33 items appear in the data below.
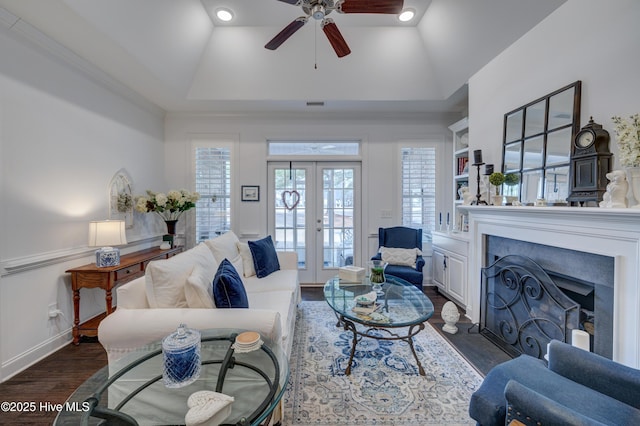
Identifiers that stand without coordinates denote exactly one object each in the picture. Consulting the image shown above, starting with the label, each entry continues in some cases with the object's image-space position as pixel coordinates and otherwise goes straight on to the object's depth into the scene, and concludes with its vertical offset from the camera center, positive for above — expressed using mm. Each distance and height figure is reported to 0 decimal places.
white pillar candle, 1687 -854
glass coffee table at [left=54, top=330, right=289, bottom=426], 1008 -793
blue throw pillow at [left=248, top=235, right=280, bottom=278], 3051 -608
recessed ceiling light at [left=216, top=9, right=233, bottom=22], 3057 +2277
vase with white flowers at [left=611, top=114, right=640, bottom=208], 1497 +356
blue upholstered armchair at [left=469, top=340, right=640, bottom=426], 1042 -888
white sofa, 1555 -668
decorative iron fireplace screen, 2003 -860
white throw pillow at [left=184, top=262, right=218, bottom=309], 1706 -570
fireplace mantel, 1498 -214
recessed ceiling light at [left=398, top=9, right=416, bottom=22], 3037 +2270
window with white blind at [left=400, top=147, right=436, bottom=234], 4383 +359
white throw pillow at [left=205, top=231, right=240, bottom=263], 2721 -434
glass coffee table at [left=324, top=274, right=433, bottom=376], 1995 -842
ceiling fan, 1980 +1554
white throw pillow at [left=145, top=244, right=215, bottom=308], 1749 -523
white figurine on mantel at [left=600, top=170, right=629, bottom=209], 1581 +110
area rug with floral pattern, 1693 -1330
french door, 4406 -116
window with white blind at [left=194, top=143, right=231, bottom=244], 4398 +417
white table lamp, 2609 -324
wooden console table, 2545 -738
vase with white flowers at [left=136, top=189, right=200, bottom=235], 3541 +41
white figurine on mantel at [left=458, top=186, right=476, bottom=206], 3061 +124
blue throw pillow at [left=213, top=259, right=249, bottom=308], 1721 -564
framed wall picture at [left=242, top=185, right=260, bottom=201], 4371 +249
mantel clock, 1779 +312
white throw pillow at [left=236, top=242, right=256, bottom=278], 3086 -630
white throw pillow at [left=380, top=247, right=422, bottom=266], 3650 -680
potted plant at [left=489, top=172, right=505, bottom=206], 2547 +253
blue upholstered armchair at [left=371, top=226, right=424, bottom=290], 3436 -537
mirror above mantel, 2076 +563
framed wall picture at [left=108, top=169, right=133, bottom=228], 3204 +111
